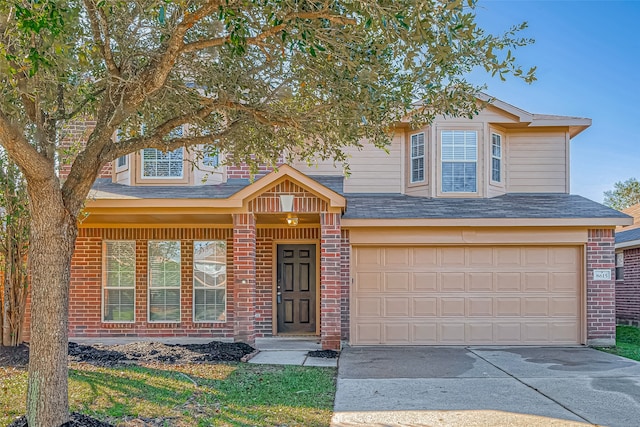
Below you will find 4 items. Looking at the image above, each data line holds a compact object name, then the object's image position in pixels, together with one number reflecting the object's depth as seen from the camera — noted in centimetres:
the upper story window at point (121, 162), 1130
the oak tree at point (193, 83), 481
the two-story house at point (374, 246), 986
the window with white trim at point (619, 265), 1598
